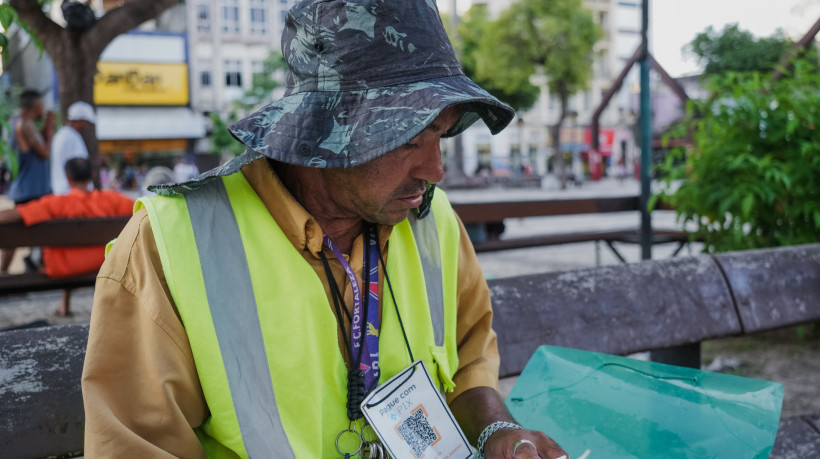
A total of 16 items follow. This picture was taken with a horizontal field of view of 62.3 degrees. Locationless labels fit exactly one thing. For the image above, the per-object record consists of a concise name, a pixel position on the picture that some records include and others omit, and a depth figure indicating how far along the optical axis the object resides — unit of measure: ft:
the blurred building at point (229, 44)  121.80
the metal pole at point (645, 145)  15.57
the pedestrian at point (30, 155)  20.04
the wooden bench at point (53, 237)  11.92
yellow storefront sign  93.40
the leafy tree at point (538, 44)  89.81
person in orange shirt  12.23
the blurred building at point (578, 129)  141.79
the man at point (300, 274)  3.70
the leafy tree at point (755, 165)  12.59
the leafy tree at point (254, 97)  107.45
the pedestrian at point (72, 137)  18.21
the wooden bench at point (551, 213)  16.12
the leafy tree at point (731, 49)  93.97
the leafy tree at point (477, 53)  96.43
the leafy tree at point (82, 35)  17.22
